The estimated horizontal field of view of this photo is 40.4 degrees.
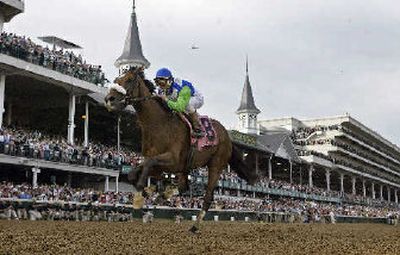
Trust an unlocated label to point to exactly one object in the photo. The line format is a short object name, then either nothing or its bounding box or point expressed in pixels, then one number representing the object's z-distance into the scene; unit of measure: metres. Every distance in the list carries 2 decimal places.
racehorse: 9.30
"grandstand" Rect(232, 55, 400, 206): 76.44
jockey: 10.16
